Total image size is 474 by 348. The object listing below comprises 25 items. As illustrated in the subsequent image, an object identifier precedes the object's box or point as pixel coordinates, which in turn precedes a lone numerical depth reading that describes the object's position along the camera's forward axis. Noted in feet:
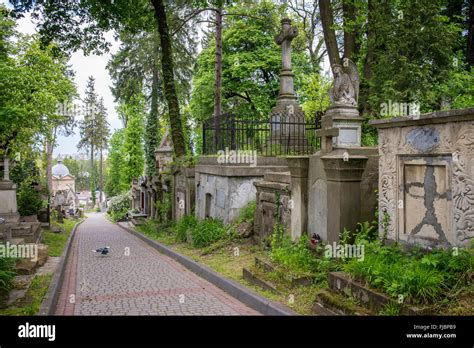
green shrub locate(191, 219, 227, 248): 39.52
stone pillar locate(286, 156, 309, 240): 27.07
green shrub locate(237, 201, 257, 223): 38.83
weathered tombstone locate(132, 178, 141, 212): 122.17
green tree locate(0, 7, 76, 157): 42.39
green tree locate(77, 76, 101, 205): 198.90
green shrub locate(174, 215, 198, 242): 46.65
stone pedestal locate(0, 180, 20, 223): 45.91
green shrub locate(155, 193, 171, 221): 61.41
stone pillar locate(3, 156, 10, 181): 50.37
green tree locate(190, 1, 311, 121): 86.38
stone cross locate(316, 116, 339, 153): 23.85
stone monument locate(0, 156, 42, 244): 41.52
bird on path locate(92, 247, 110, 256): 42.47
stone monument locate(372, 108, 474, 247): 16.05
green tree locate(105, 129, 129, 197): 182.41
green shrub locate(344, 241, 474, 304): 15.16
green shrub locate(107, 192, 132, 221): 137.42
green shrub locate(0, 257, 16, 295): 22.80
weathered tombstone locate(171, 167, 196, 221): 52.01
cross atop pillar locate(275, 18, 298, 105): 50.88
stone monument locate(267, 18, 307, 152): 48.37
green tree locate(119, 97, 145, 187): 148.66
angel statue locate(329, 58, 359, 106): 24.94
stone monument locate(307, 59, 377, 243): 22.50
